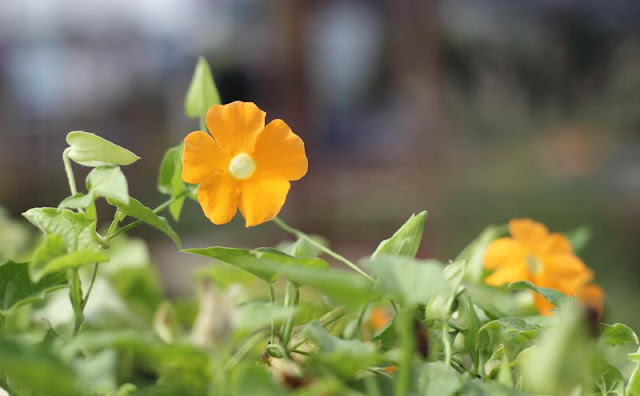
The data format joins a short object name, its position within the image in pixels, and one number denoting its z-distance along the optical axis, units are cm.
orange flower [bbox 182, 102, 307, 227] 63
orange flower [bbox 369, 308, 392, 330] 80
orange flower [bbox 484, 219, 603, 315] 71
